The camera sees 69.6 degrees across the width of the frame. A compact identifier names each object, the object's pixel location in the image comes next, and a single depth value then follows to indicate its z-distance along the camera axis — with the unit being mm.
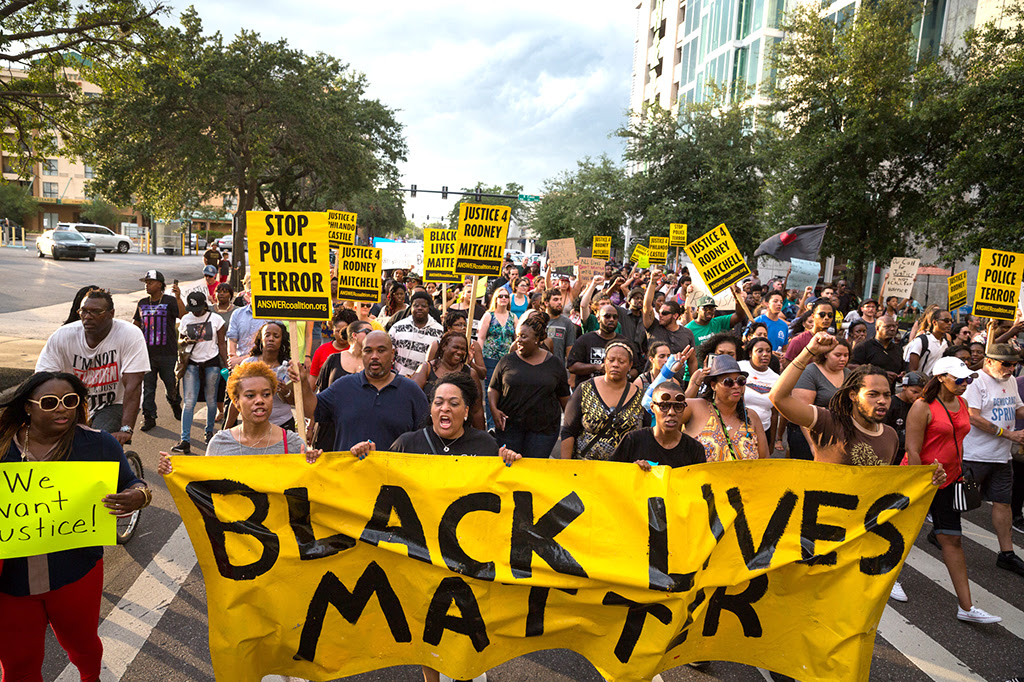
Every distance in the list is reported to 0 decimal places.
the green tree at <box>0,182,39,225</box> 62094
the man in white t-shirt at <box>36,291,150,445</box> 5062
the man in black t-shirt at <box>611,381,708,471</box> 4305
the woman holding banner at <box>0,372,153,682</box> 3221
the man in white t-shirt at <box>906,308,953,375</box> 9273
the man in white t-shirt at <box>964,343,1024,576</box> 5969
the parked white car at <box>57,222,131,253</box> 45344
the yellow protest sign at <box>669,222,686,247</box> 16266
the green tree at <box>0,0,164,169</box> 11750
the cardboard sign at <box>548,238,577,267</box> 15664
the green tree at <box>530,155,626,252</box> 34375
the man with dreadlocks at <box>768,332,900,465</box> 4527
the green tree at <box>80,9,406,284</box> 25672
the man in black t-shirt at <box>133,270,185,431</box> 8289
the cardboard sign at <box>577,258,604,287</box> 15406
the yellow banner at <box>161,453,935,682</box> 3715
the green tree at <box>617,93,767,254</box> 29406
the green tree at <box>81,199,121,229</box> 67750
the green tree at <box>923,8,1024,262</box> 15125
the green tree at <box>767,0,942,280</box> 19562
